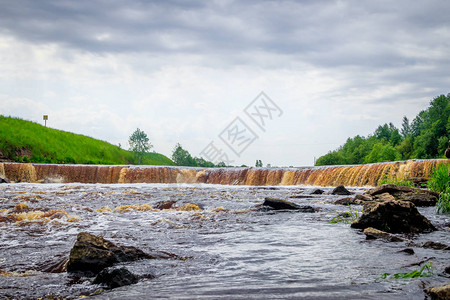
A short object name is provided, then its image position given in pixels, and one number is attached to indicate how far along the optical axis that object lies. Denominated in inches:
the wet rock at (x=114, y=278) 172.4
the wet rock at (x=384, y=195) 504.4
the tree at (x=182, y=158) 3710.6
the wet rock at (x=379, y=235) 281.9
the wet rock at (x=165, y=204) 565.8
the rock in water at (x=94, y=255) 201.6
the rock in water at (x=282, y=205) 523.2
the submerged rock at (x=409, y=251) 235.6
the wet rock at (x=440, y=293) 134.4
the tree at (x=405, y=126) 5027.1
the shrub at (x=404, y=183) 711.5
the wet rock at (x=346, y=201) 607.8
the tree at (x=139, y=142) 3390.7
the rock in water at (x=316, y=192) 871.7
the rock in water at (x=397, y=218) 328.2
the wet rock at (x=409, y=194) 540.1
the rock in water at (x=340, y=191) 843.1
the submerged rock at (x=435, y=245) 245.6
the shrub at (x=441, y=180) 575.0
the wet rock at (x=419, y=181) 753.2
